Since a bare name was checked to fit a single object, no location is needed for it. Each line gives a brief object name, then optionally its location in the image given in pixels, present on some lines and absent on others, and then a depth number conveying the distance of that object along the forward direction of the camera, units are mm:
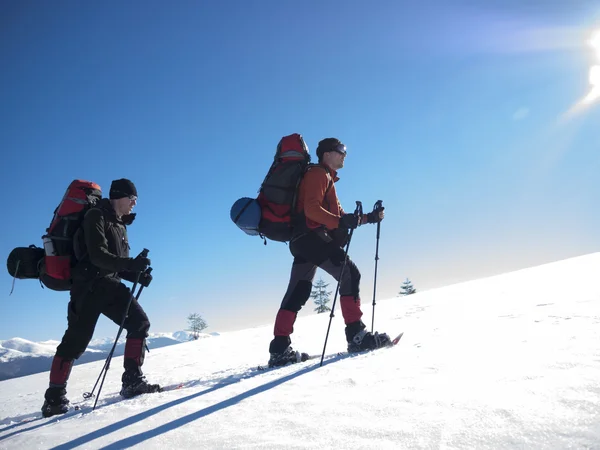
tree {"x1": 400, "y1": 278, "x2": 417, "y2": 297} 40969
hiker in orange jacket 4086
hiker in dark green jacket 3447
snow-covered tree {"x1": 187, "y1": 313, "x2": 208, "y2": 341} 52875
